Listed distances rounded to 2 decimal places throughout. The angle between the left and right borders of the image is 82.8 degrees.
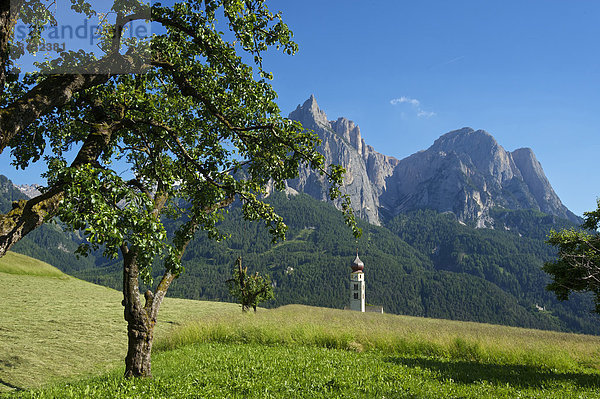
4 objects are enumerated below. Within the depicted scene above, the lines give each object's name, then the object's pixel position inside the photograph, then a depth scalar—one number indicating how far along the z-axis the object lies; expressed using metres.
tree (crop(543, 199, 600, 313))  13.83
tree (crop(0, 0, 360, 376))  6.07
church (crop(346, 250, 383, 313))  107.50
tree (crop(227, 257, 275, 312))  34.83
